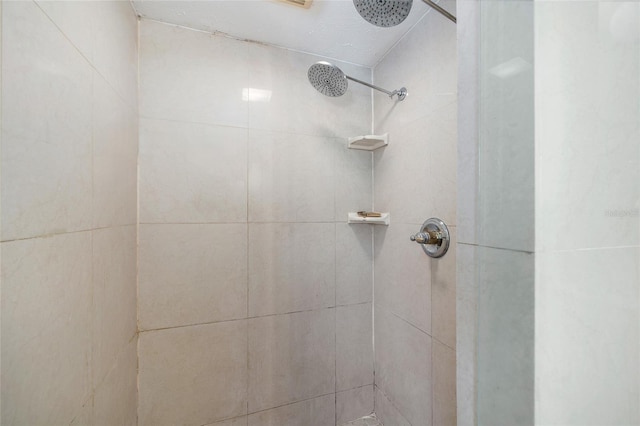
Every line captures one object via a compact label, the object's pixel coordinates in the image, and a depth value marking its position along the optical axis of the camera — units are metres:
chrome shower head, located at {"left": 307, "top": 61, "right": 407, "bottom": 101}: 0.98
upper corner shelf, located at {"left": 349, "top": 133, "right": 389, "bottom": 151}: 1.21
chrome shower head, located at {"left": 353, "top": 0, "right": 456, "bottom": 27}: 0.74
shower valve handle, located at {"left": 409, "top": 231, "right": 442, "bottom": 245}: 0.91
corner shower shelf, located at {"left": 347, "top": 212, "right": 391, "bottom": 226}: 1.22
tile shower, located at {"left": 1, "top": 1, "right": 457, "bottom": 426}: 0.58
